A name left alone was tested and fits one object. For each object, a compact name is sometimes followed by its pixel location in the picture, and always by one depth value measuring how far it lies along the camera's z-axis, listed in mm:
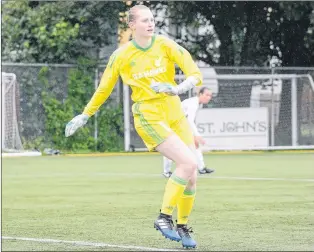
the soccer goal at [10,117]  29078
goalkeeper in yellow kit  9117
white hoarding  30609
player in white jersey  19284
